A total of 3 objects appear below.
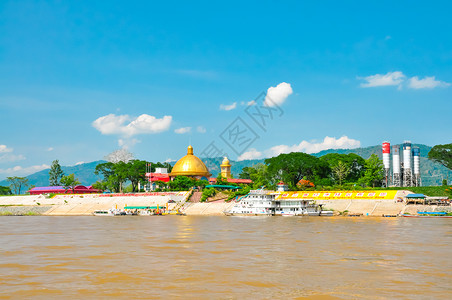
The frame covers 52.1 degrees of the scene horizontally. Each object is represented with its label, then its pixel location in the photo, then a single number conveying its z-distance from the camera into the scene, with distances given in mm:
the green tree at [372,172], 109075
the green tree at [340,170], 111781
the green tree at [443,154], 109562
